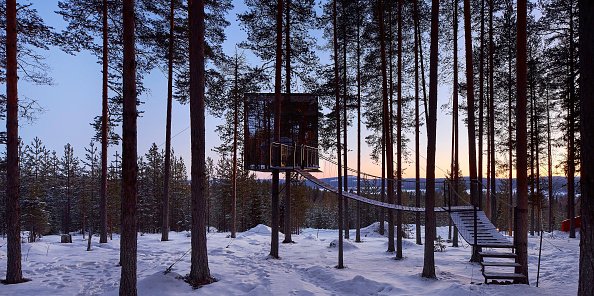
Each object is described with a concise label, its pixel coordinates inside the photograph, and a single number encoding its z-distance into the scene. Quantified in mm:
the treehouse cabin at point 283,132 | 11625
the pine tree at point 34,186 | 28625
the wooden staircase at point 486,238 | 7102
